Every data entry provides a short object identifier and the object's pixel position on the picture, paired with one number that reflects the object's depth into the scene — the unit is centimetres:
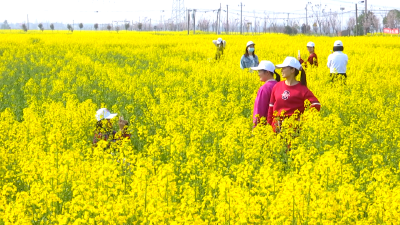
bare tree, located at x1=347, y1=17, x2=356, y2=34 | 13724
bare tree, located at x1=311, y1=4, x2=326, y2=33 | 12867
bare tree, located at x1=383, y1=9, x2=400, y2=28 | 11456
